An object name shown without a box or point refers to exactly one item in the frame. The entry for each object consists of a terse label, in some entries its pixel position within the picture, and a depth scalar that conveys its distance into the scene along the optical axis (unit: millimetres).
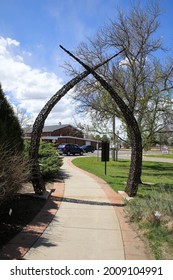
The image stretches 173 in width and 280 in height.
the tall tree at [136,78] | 13855
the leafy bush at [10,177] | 4242
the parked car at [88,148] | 40316
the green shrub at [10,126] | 5664
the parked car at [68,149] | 31005
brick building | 50085
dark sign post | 11112
